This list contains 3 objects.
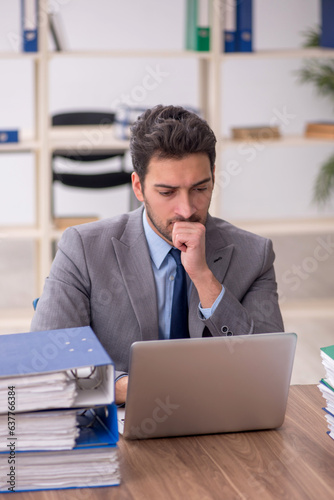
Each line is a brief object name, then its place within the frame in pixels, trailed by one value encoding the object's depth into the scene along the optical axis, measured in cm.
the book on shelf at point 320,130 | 413
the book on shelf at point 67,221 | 397
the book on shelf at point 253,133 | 407
